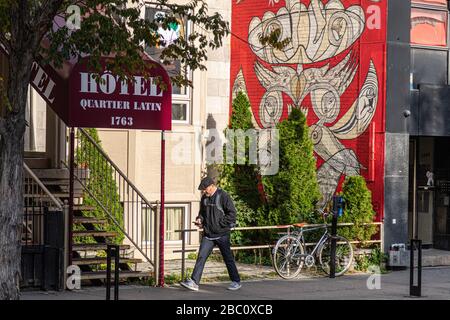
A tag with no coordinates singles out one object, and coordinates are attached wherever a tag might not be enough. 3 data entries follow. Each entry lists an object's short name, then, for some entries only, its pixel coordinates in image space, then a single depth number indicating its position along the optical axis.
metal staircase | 15.07
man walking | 14.73
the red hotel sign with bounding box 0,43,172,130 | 13.83
